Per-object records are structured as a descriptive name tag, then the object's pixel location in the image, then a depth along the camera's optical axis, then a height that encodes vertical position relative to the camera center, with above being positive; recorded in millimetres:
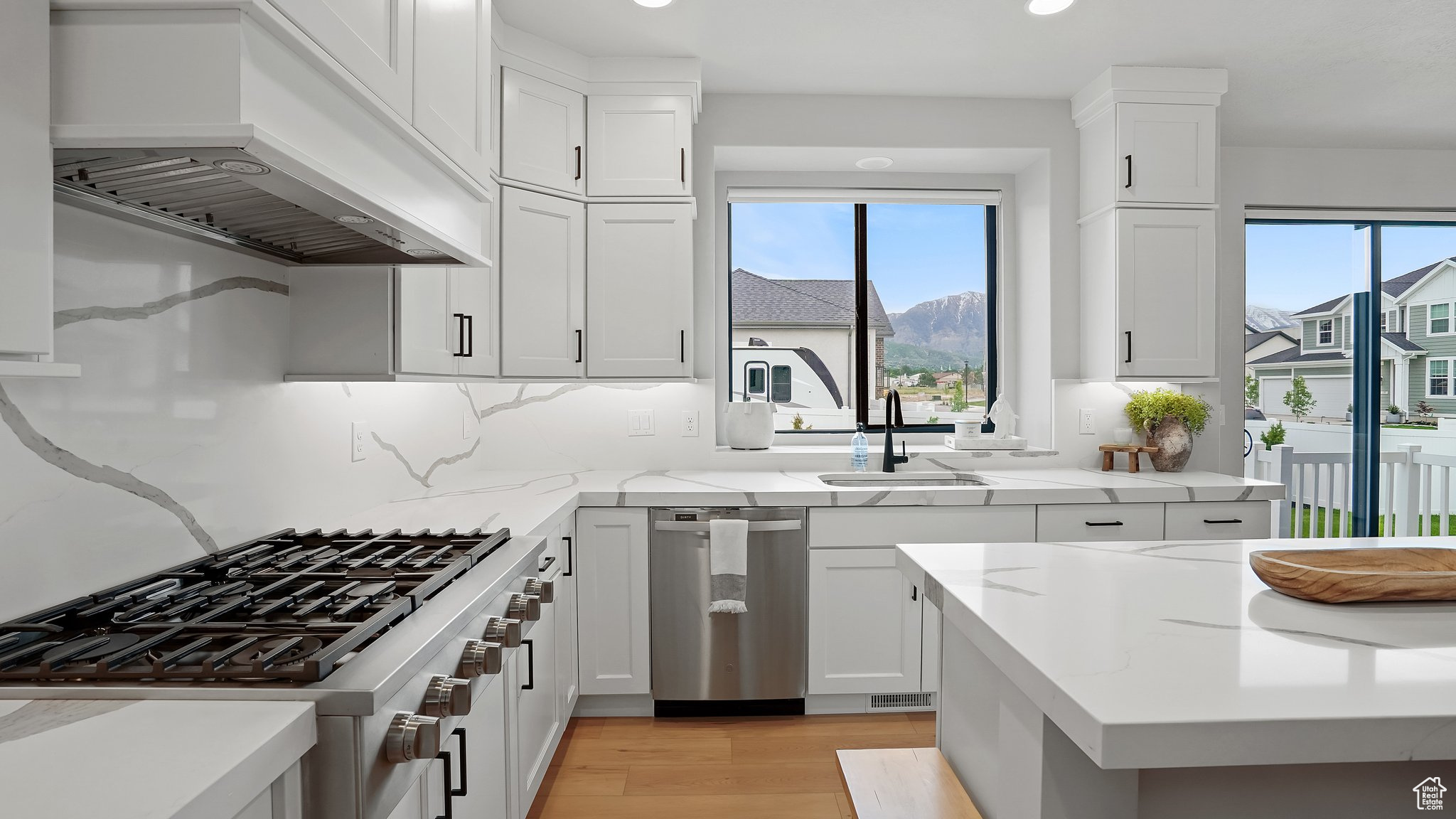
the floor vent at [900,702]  2797 -1151
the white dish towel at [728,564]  2598 -574
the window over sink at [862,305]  3625 +508
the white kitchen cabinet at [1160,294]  3033 +469
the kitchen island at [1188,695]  743 -318
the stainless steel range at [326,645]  873 -333
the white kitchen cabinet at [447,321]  1921 +253
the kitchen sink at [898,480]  3156 -331
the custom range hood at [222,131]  866 +359
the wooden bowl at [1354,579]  1089 -272
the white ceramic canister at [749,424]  3277 -91
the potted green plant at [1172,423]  3158 -82
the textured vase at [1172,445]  3152 -177
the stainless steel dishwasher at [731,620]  2641 -792
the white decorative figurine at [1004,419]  3371 -66
